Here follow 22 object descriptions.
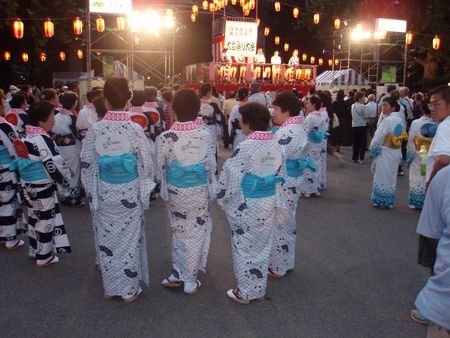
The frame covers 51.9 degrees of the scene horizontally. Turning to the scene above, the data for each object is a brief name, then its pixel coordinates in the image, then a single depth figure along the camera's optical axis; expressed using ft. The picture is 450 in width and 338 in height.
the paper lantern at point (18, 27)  49.37
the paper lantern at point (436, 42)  66.13
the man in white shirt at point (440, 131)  10.18
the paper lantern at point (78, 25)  50.01
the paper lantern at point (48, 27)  50.57
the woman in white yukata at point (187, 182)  12.35
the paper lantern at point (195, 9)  74.23
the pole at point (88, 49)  42.27
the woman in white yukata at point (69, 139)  21.56
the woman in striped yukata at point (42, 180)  14.29
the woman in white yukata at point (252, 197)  11.94
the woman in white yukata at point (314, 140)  23.90
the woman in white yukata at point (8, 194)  16.05
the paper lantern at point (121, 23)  51.47
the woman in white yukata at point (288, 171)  14.08
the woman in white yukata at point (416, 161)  20.06
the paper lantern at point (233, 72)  65.82
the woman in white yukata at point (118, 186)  12.01
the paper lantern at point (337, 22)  73.31
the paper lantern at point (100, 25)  48.93
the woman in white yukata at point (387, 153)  21.63
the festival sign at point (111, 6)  47.78
